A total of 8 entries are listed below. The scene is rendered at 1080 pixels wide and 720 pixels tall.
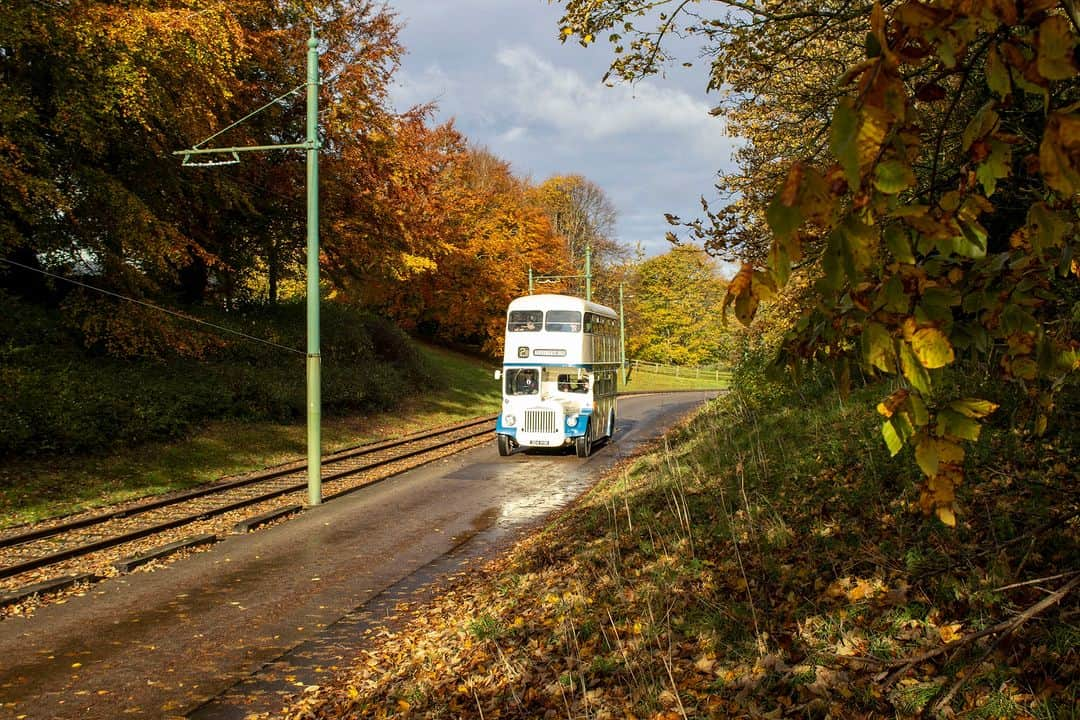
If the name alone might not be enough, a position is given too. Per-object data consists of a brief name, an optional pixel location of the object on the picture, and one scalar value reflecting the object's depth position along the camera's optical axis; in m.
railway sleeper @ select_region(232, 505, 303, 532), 11.27
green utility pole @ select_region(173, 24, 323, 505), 12.81
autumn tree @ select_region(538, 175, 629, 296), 65.44
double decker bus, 19.23
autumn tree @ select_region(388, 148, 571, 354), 42.28
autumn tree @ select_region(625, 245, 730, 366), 67.75
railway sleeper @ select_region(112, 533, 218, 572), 9.10
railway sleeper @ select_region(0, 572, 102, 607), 7.80
